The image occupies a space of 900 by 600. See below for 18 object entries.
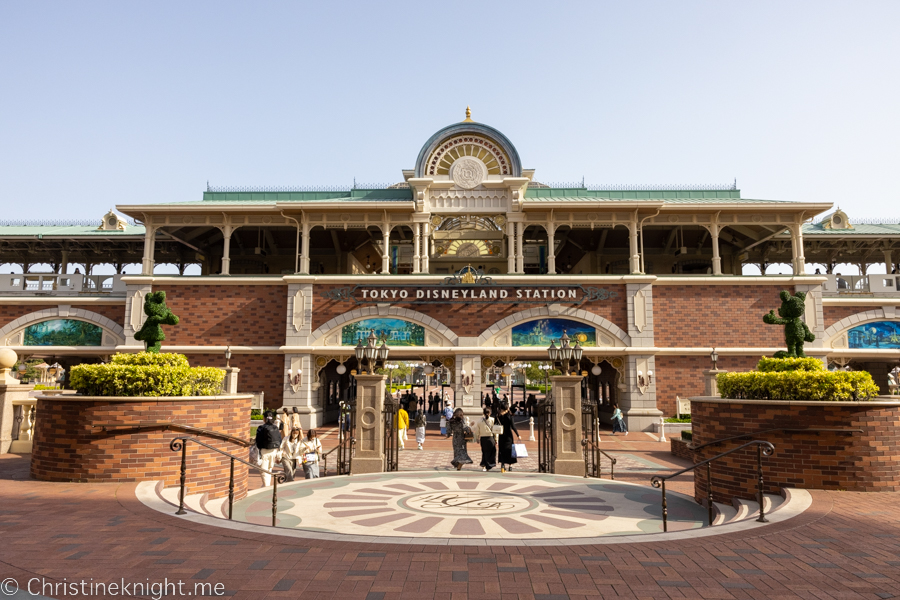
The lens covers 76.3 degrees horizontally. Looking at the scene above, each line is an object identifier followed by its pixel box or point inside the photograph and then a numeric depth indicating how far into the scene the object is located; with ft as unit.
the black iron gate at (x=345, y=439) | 46.47
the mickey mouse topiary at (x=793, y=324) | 38.19
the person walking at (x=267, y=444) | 39.65
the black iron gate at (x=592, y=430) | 45.34
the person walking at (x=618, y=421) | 82.07
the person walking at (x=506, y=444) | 46.50
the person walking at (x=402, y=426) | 64.53
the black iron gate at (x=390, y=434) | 47.80
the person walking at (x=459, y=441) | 46.85
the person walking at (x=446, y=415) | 80.63
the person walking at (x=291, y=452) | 42.72
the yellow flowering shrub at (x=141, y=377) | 32.83
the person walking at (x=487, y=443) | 46.70
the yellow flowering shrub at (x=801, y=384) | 30.68
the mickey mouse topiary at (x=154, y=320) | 39.47
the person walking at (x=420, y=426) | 66.74
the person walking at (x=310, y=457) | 43.21
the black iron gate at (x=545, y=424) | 47.35
